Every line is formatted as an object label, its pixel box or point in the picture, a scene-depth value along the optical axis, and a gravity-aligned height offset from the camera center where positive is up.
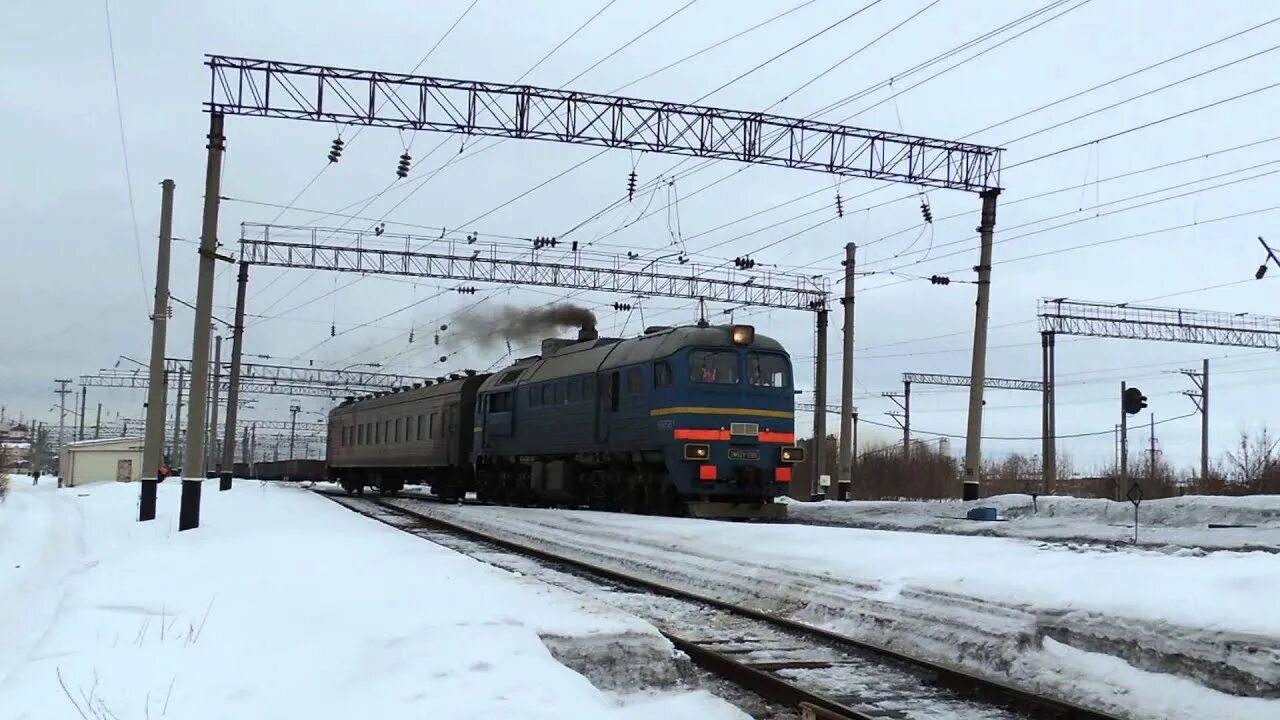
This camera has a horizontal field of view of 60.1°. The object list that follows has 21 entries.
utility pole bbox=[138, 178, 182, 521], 21.53 +2.49
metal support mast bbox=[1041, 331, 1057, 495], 40.22 +1.92
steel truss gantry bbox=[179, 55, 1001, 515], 18.53 +6.24
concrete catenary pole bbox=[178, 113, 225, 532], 18.28 +2.26
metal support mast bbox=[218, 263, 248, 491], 34.41 +1.97
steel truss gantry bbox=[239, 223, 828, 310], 32.88 +5.70
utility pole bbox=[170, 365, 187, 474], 58.72 +1.49
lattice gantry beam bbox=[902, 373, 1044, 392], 63.41 +5.08
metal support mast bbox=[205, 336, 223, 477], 49.69 +3.03
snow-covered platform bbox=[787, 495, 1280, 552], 15.67 -0.90
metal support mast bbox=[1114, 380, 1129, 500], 38.72 +0.67
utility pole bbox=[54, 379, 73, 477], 86.51 +2.83
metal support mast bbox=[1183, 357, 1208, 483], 44.62 +3.10
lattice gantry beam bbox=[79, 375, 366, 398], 68.62 +3.87
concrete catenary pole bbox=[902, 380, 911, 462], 58.97 +2.55
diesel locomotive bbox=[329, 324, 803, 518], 20.44 +0.69
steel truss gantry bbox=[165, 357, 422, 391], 63.47 +4.33
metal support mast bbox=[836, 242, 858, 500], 30.53 +2.35
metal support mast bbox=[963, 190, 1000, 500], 24.58 +2.40
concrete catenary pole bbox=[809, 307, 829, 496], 32.91 +1.42
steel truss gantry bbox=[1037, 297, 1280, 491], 41.94 +5.69
